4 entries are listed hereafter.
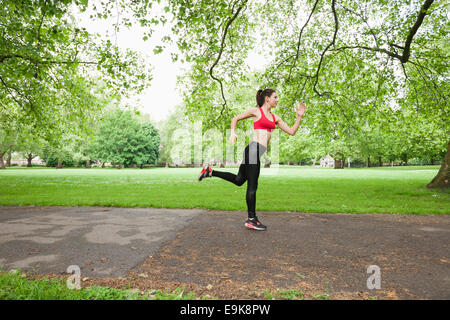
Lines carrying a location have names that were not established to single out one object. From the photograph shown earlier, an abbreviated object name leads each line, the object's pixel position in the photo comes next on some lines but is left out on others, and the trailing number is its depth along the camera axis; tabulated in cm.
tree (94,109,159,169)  4969
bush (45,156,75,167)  5670
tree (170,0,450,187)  1071
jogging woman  448
